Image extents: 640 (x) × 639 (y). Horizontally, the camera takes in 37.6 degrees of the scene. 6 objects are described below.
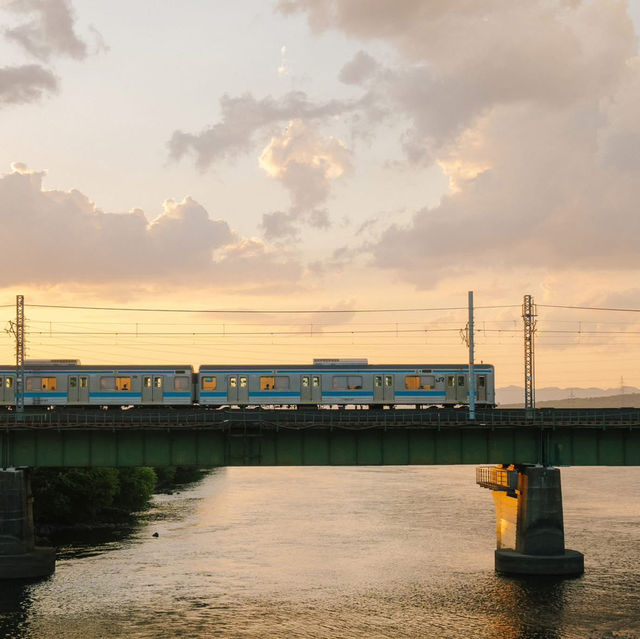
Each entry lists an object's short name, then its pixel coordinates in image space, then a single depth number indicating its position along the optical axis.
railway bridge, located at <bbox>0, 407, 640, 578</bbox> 62.12
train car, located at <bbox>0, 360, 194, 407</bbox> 76.38
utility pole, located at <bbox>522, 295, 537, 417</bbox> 63.70
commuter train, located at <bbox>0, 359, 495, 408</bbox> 76.50
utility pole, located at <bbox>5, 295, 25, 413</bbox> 65.20
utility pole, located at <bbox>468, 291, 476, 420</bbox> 66.75
